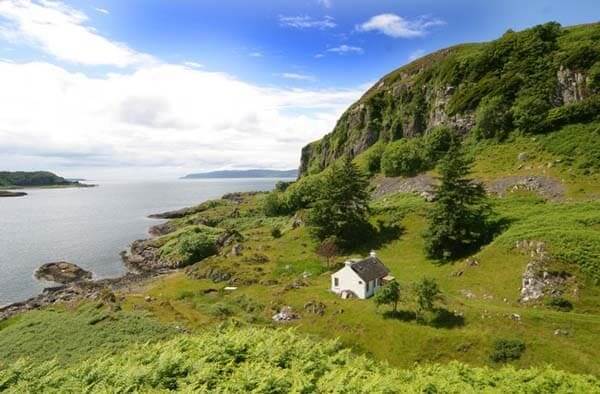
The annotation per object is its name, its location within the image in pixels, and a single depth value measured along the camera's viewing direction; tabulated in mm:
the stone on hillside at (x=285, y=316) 44719
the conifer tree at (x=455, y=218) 55031
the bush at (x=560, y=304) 38125
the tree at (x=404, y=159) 88625
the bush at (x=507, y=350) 32469
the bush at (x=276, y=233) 82500
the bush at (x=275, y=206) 110812
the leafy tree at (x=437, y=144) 87562
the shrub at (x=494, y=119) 81750
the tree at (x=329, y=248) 66562
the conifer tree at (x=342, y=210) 68938
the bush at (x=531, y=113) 76250
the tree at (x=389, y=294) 41344
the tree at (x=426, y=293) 40031
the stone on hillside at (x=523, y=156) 71562
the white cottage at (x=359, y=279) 48750
